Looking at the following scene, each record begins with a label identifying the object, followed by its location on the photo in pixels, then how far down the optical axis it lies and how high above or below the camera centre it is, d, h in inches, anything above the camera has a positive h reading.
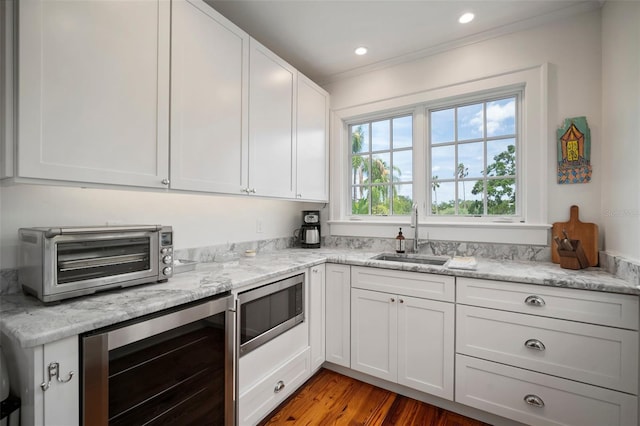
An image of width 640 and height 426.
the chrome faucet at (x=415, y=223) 93.7 -3.3
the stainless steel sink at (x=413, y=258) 89.9 -14.8
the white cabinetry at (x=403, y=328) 71.9 -31.1
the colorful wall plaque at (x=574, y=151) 74.5 +16.6
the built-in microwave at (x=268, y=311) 60.9 -23.6
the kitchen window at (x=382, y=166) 106.3 +18.1
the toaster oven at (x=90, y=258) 40.6 -7.6
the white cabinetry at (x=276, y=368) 60.9 -37.6
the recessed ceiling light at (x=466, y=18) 78.4 +54.4
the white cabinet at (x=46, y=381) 33.2 -20.8
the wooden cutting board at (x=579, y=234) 71.6 -5.1
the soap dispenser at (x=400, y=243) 96.7 -10.2
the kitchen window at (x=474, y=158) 89.7 +18.3
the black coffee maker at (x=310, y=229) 108.3 -6.5
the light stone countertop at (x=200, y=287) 35.6 -13.8
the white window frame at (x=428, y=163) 81.0 +15.4
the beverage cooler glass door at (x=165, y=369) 37.6 -24.6
